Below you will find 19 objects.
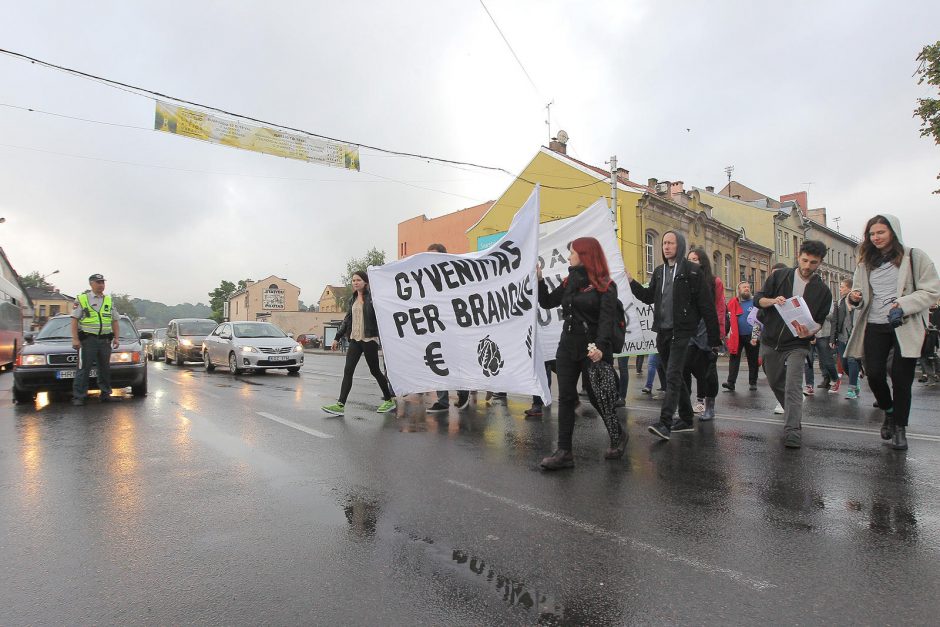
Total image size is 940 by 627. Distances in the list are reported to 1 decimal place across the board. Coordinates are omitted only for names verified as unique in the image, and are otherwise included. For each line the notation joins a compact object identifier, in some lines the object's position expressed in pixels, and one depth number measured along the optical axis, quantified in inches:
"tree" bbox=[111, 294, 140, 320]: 6825.8
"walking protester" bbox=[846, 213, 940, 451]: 205.0
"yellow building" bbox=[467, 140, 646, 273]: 1275.8
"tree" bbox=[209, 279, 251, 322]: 4907.0
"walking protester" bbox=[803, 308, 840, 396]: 394.9
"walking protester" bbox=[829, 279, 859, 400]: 371.6
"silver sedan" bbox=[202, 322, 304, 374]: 603.2
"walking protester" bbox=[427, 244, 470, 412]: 317.4
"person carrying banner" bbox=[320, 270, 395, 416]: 316.5
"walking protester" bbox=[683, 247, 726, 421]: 260.8
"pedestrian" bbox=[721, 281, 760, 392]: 429.4
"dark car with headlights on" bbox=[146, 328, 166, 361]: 1027.3
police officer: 356.8
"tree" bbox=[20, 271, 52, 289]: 5162.4
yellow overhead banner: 544.4
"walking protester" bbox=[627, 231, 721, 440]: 237.3
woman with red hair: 192.2
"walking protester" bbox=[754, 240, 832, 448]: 223.9
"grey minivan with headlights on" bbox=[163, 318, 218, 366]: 777.6
